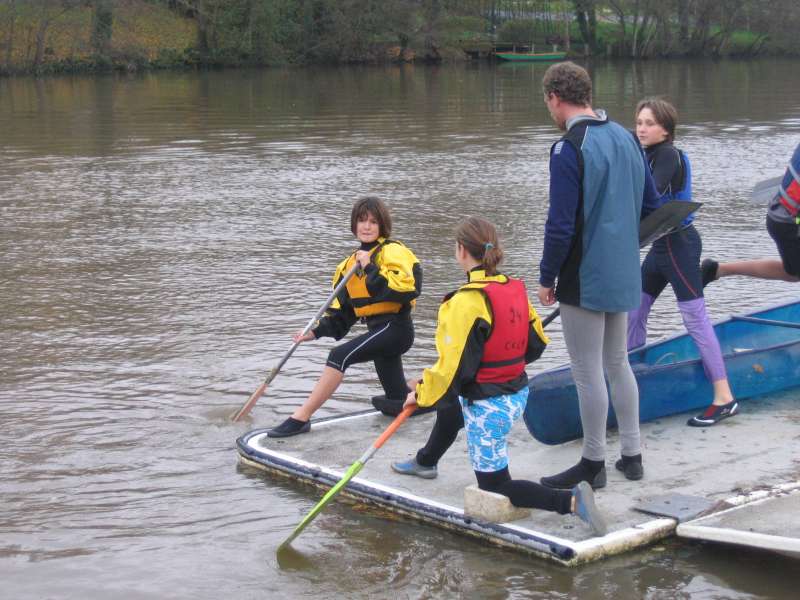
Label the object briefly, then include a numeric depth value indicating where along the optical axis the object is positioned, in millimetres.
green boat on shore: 56438
